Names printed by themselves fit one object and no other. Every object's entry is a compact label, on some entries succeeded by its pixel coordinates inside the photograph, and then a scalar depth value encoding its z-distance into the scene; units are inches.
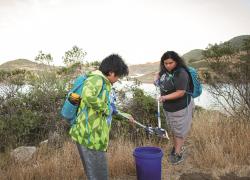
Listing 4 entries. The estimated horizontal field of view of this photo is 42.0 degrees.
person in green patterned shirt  126.9
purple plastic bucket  164.4
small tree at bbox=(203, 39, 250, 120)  286.4
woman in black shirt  193.0
